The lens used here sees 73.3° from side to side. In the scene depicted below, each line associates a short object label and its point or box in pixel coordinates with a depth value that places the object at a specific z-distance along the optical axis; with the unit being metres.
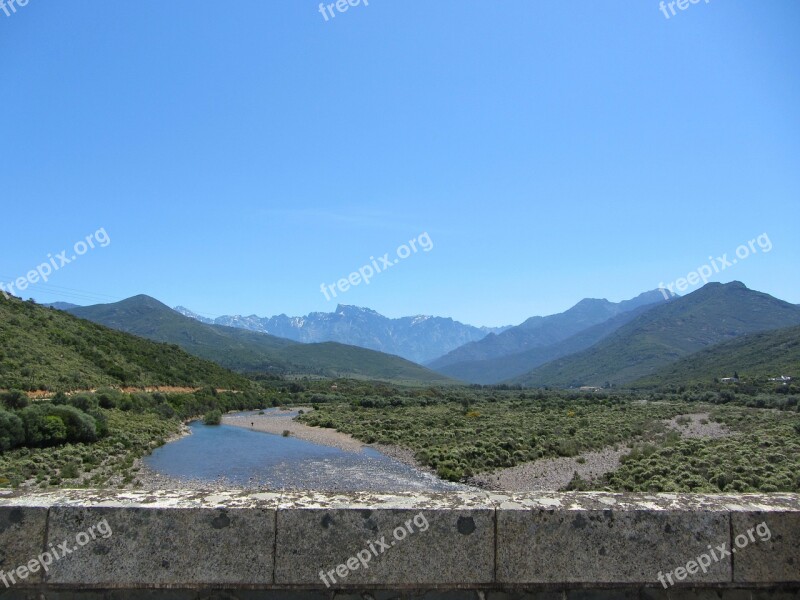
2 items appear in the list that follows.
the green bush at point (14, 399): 34.94
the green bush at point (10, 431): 29.44
